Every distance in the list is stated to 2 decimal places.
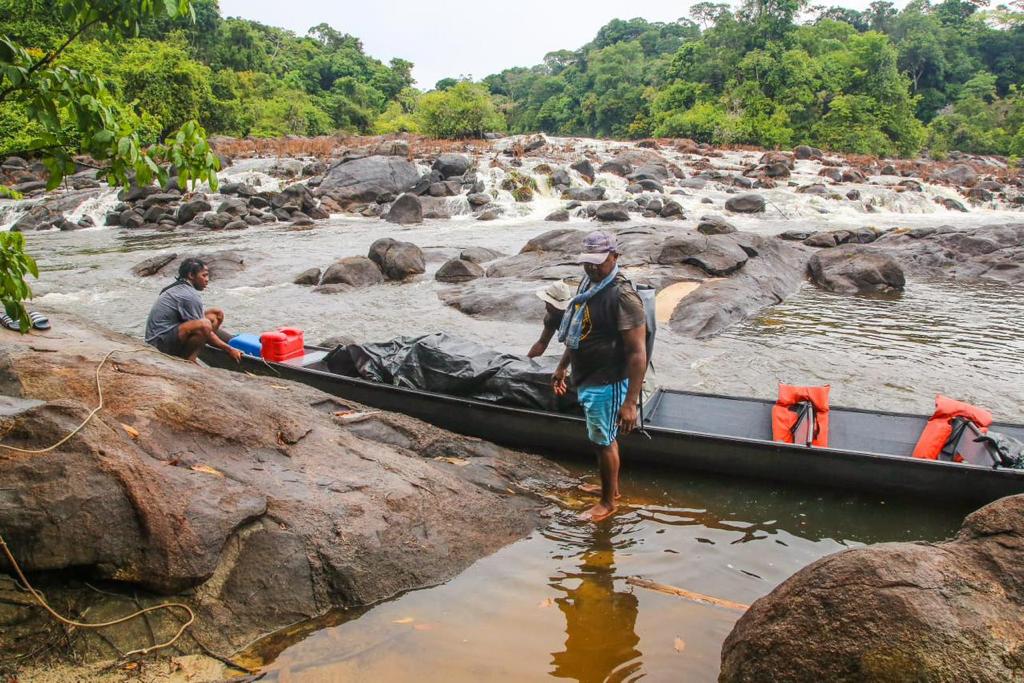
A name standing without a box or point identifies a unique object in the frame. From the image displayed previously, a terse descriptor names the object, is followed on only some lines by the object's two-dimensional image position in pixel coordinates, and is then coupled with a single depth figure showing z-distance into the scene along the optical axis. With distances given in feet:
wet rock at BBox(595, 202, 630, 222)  77.00
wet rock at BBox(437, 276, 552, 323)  41.63
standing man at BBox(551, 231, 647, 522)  16.57
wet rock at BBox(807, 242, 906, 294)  49.52
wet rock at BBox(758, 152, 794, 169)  109.50
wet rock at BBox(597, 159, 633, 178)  103.65
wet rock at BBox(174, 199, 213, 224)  76.38
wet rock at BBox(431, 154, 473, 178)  96.63
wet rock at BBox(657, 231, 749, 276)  48.34
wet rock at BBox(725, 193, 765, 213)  86.37
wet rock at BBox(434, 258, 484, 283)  50.93
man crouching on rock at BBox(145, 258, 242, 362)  24.61
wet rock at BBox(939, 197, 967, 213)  92.82
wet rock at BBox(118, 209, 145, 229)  76.38
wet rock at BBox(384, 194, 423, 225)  80.28
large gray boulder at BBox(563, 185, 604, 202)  89.40
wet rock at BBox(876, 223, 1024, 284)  53.42
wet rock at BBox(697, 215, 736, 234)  58.75
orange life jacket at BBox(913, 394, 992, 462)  19.03
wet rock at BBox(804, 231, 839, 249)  62.34
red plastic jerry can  26.63
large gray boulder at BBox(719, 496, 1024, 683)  8.79
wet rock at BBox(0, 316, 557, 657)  10.63
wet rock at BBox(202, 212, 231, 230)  74.74
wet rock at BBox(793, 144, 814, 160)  131.85
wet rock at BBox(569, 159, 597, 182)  97.66
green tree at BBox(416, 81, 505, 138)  137.80
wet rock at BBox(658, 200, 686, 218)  80.48
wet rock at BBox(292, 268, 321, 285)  50.62
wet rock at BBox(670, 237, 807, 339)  39.63
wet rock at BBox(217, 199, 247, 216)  78.95
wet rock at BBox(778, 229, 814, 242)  65.98
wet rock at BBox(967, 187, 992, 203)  96.53
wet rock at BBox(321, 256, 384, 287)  49.88
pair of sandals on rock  18.04
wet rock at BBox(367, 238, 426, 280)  51.93
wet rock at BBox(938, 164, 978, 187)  106.45
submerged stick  13.64
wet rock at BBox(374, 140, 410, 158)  105.70
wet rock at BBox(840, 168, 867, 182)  103.96
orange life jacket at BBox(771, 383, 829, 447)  20.28
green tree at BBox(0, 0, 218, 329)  9.12
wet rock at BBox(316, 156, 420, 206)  90.07
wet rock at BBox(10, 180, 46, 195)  87.20
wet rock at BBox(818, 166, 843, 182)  105.63
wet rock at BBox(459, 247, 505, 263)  54.80
